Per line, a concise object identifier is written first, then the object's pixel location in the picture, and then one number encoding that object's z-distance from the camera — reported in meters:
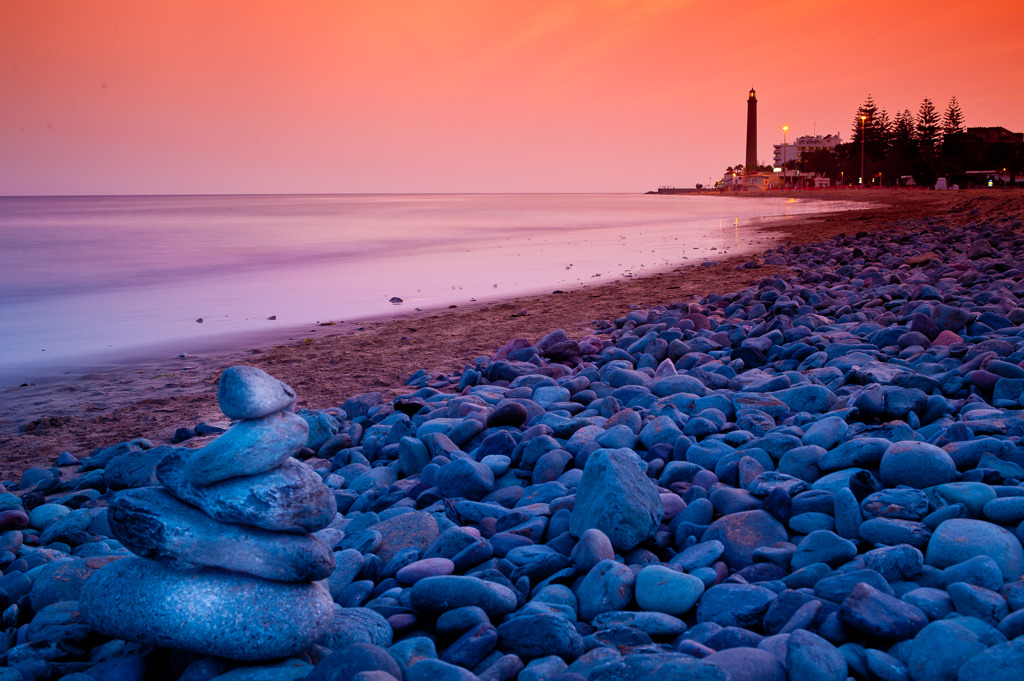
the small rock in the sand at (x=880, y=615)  2.28
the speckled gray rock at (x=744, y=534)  2.99
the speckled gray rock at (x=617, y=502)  3.12
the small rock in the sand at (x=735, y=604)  2.55
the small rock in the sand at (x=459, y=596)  2.70
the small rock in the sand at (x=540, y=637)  2.42
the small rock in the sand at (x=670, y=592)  2.68
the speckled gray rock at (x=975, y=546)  2.58
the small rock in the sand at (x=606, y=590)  2.71
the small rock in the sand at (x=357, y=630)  2.56
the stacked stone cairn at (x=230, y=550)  2.37
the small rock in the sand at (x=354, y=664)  2.21
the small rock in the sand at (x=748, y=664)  2.15
